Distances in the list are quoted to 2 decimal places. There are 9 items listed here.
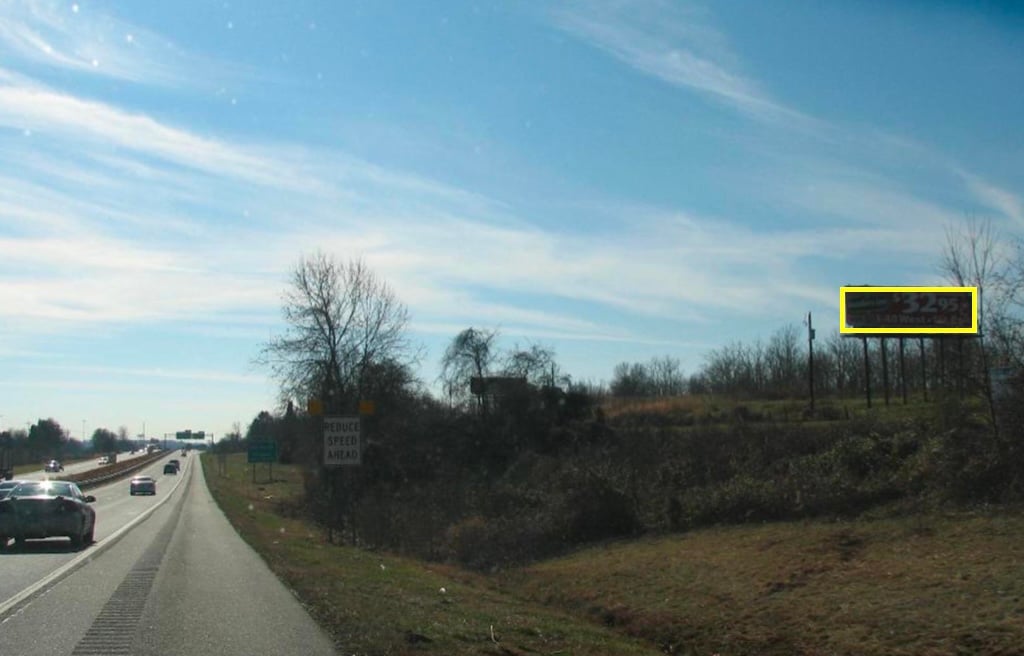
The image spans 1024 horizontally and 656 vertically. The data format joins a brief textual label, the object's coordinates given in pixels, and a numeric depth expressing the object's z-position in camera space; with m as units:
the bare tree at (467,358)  59.22
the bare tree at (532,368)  54.62
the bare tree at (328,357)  53.84
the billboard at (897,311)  40.97
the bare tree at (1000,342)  21.52
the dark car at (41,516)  22.53
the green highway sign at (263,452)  54.72
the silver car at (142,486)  67.06
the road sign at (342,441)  26.66
